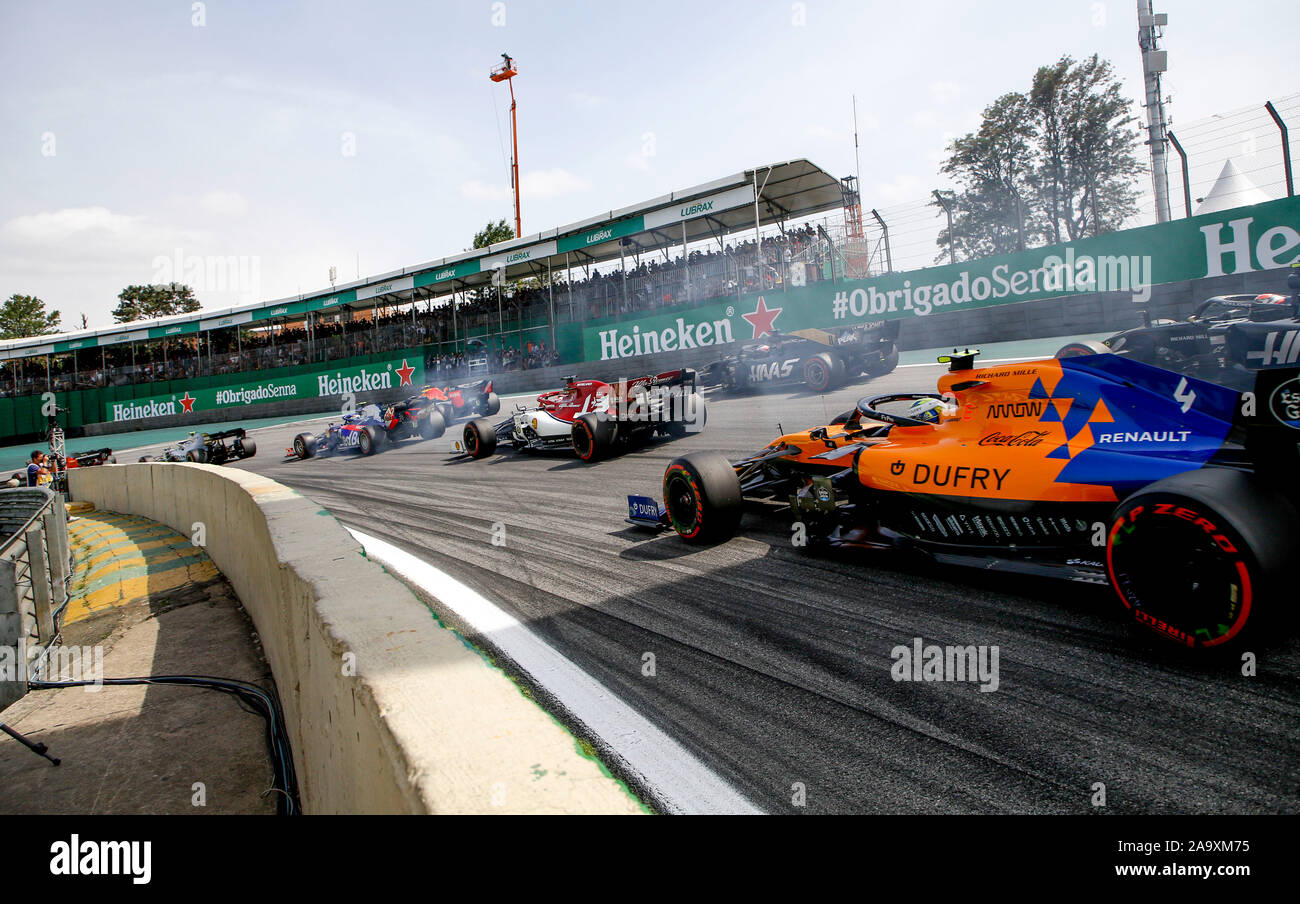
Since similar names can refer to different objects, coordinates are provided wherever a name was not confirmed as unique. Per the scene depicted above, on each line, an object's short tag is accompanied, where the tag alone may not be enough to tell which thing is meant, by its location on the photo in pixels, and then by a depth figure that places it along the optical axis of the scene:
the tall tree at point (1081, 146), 22.59
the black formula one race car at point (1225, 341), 7.37
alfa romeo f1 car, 9.73
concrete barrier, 1.32
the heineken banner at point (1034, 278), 11.93
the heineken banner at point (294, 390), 29.06
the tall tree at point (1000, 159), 23.77
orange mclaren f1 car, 2.70
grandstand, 19.81
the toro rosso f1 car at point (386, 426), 15.51
